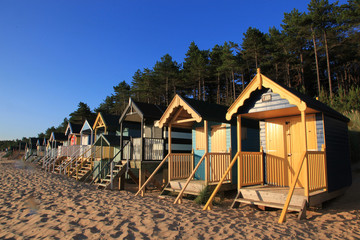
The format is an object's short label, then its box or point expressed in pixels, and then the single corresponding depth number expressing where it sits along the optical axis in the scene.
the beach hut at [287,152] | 6.94
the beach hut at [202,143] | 9.33
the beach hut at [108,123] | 19.03
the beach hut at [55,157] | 22.87
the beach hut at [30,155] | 40.71
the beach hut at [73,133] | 22.53
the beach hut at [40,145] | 37.00
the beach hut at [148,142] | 12.20
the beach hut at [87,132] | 23.48
